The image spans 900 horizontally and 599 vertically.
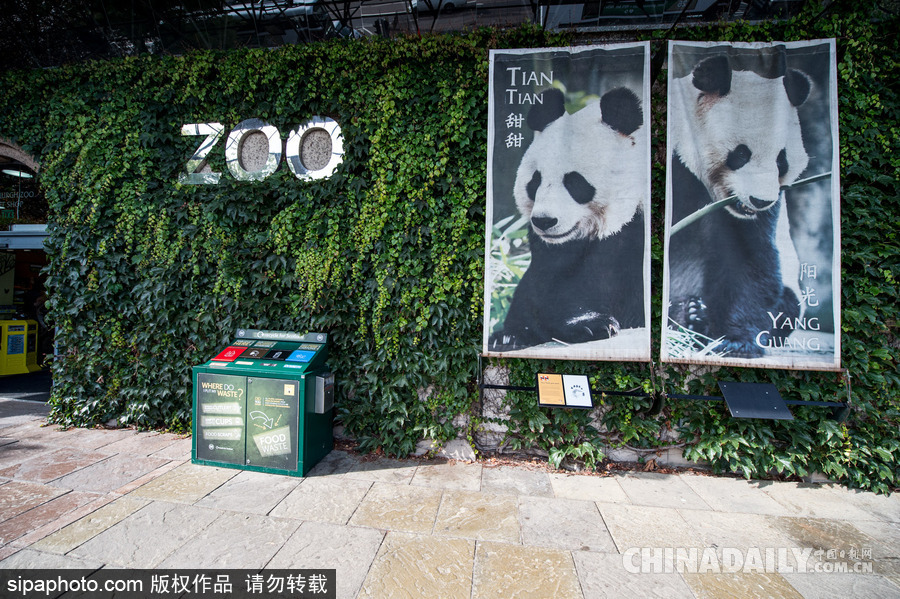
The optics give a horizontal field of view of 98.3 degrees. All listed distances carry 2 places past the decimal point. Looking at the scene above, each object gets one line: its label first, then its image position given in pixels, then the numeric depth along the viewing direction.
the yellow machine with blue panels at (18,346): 8.23
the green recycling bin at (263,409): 4.14
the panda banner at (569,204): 4.41
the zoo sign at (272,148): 5.00
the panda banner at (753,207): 4.20
